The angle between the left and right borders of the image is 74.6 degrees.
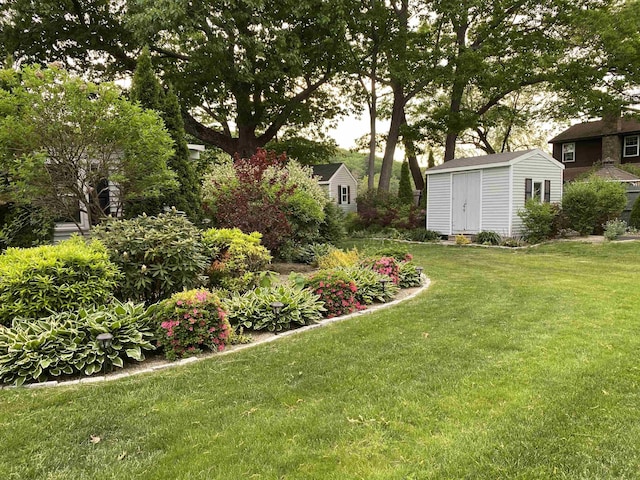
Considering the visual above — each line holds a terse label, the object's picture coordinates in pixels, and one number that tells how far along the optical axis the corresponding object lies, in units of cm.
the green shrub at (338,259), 755
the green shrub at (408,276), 707
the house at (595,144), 2437
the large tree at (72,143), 596
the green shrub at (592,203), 1317
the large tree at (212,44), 1323
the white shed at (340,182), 2525
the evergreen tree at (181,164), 819
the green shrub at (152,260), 488
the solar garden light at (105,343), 347
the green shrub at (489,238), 1336
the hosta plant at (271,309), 479
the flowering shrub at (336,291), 539
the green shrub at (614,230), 1211
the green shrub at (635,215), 1386
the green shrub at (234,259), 604
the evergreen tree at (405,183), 2337
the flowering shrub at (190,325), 394
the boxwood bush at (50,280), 390
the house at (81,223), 870
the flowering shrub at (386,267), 682
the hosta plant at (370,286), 593
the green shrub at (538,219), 1284
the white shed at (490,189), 1338
